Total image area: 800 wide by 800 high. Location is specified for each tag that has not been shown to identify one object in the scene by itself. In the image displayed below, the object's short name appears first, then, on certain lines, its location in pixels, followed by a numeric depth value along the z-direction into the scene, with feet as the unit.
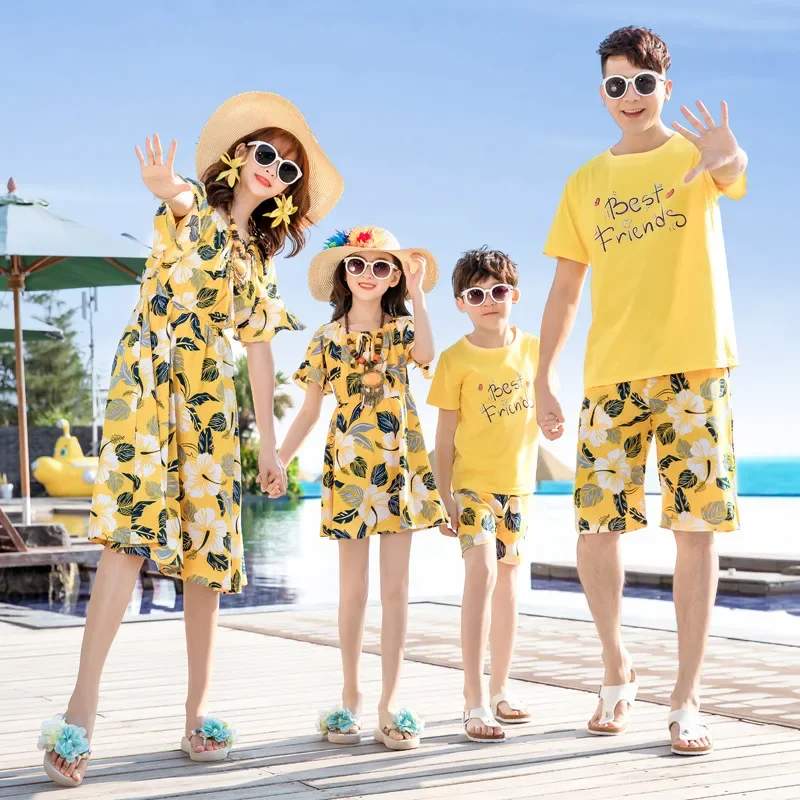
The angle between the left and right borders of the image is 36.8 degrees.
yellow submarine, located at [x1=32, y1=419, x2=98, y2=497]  94.68
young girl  11.76
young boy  12.43
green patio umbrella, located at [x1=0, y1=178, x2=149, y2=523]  33.06
